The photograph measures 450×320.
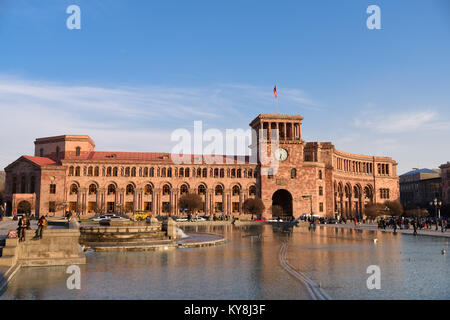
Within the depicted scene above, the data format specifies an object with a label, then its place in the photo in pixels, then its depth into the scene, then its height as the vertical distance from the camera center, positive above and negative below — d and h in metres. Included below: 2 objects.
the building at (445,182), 109.44 +4.12
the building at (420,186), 128.00 +3.78
